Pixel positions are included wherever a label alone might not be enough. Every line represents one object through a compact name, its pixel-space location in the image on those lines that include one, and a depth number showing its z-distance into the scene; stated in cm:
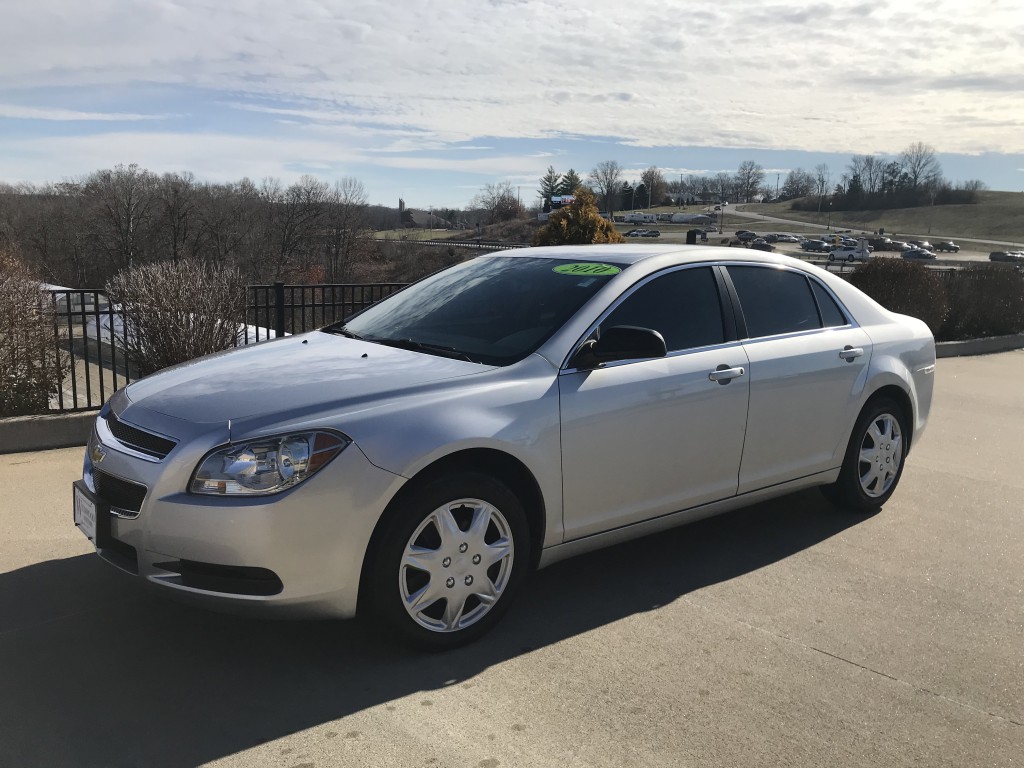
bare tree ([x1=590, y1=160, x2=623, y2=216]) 15038
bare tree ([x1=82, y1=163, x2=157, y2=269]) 7062
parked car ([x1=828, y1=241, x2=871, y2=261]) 6756
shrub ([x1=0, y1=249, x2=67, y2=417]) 655
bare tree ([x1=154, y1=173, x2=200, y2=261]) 7431
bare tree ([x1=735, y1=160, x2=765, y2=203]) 17938
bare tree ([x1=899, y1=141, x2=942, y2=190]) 15280
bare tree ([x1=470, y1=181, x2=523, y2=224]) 15050
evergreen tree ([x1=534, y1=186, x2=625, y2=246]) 1861
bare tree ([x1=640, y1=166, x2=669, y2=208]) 17188
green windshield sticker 413
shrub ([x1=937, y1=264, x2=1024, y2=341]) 1559
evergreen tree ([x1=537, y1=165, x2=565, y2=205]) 15825
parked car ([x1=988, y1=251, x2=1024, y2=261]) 6699
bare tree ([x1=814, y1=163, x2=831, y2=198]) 16246
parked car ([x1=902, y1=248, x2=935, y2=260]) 7056
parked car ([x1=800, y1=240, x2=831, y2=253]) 8119
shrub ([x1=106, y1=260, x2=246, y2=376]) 749
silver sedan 295
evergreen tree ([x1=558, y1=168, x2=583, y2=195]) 15500
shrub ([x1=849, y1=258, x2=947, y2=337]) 1473
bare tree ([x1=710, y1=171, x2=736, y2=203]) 17500
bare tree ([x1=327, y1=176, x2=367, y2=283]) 7731
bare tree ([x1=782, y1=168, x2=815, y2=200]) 17788
